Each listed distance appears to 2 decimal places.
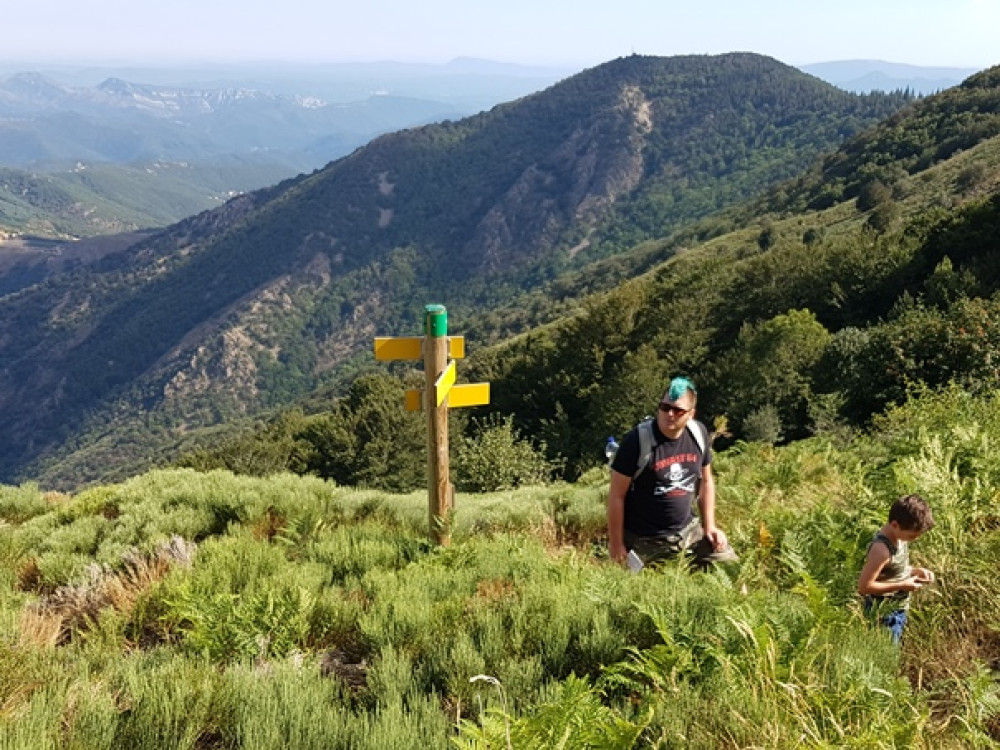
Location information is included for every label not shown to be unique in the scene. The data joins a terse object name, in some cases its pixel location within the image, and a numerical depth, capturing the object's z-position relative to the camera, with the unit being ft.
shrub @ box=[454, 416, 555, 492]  57.62
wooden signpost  16.70
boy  11.29
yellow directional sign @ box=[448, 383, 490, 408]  16.96
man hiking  13.69
